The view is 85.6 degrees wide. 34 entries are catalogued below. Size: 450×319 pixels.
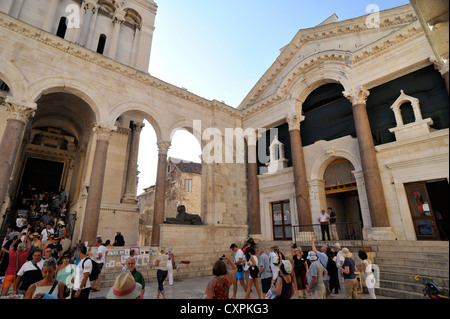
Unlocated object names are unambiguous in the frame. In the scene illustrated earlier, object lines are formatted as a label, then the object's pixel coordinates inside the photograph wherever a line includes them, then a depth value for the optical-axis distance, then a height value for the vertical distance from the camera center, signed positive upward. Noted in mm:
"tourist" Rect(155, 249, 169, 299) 6550 -954
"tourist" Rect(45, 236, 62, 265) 7356 -429
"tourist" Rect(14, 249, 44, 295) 4297 -718
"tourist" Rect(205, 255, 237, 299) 3385 -710
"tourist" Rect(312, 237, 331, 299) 6331 -728
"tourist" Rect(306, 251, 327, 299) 4805 -940
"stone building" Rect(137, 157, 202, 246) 28406 +4536
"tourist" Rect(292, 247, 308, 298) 6516 -1013
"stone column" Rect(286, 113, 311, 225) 12195 +3114
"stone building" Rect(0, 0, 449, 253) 9648 +5567
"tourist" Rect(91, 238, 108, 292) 8116 -725
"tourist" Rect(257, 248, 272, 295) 6091 -969
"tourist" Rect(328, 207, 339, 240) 10933 +311
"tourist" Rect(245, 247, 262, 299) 6258 -934
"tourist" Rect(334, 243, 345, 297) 5560 -636
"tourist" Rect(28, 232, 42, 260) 6877 -245
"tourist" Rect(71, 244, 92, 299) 4148 -776
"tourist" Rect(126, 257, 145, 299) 4363 -671
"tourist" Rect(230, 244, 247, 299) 6874 -834
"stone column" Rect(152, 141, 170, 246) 11625 +1995
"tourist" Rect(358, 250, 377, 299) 5242 -867
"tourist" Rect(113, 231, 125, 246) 10711 -302
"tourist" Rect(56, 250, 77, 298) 4086 -704
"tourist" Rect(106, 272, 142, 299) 3057 -676
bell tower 14938 +13821
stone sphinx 11826 +658
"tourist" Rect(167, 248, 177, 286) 8215 -1134
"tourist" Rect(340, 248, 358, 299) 5336 -999
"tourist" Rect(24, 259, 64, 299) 3801 -793
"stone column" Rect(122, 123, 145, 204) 14716 +4030
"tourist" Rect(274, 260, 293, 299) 3967 -797
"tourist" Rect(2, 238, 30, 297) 5672 -673
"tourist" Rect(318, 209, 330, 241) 10773 +382
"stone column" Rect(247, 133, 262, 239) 14516 +2550
